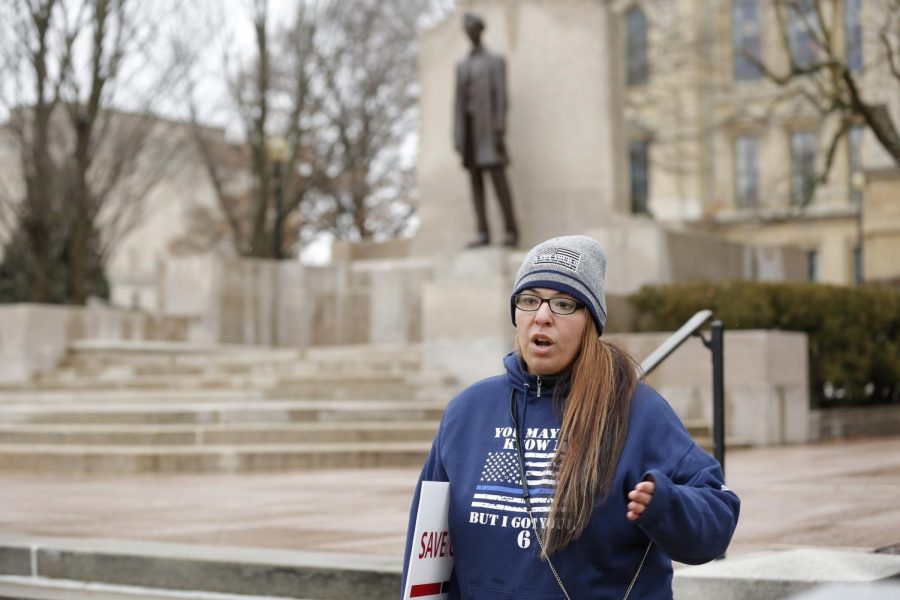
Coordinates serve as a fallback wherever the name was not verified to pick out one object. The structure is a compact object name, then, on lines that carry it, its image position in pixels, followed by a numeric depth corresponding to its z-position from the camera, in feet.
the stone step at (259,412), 42.06
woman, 8.97
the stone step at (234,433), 40.55
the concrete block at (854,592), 6.18
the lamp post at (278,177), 83.15
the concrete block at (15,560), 21.13
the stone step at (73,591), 19.17
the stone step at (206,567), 17.83
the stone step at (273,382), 47.03
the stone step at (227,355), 53.42
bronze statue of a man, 58.80
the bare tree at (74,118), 77.92
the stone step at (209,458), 38.50
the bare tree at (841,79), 59.00
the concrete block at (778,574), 14.79
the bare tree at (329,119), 94.32
